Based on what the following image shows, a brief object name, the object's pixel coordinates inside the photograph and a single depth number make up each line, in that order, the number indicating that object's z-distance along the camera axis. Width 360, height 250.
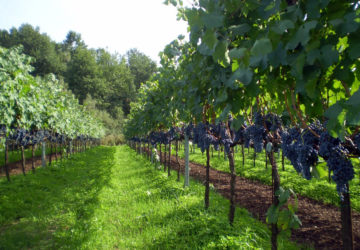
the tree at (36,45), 57.94
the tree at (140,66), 82.81
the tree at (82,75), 60.84
